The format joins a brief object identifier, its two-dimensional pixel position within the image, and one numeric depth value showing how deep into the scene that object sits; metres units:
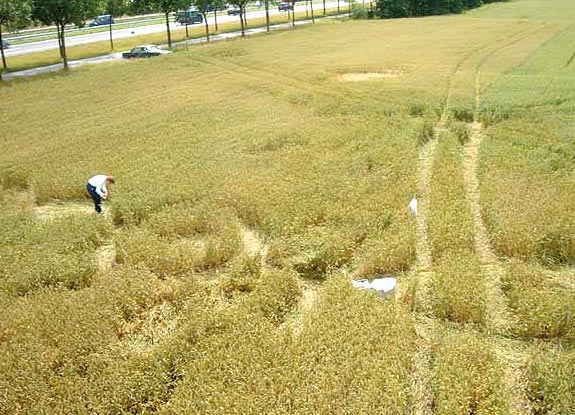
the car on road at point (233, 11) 83.12
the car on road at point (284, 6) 85.04
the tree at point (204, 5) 52.34
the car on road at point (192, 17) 71.55
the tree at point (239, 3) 54.75
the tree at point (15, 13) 35.31
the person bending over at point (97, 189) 16.34
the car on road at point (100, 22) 77.07
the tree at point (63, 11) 39.12
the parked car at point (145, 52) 45.88
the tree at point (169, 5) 48.81
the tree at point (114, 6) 55.82
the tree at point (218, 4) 53.23
